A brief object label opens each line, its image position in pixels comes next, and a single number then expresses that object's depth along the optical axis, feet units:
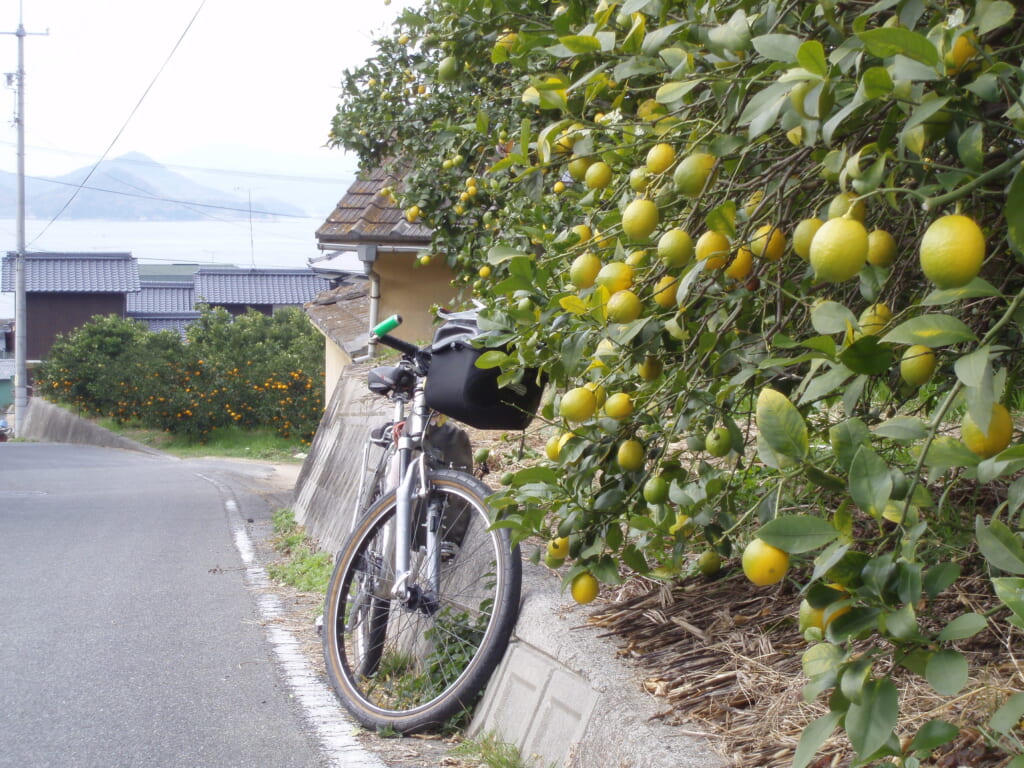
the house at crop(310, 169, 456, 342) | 38.50
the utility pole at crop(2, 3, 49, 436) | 105.91
